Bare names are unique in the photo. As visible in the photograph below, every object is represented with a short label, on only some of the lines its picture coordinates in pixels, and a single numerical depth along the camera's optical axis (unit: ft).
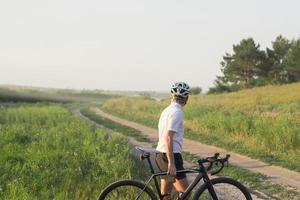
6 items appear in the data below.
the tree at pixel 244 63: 239.50
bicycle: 22.84
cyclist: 22.31
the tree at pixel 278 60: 236.84
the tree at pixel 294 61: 211.63
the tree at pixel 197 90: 346.13
